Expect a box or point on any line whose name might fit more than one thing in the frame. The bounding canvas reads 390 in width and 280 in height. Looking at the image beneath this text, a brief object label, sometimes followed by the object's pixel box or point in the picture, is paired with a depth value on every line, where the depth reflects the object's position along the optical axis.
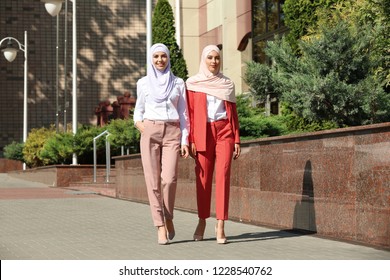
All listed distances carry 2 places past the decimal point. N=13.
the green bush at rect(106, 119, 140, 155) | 29.78
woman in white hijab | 10.68
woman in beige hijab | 10.84
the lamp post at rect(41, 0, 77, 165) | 34.12
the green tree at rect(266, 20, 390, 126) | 16.41
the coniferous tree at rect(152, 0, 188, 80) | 29.91
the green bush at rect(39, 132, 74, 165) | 33.94
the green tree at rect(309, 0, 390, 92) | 16.95
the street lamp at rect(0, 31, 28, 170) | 48.06
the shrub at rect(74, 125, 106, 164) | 33.66
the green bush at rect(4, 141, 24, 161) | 46.25
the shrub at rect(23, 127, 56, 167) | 41.34
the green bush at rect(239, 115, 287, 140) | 22.23
